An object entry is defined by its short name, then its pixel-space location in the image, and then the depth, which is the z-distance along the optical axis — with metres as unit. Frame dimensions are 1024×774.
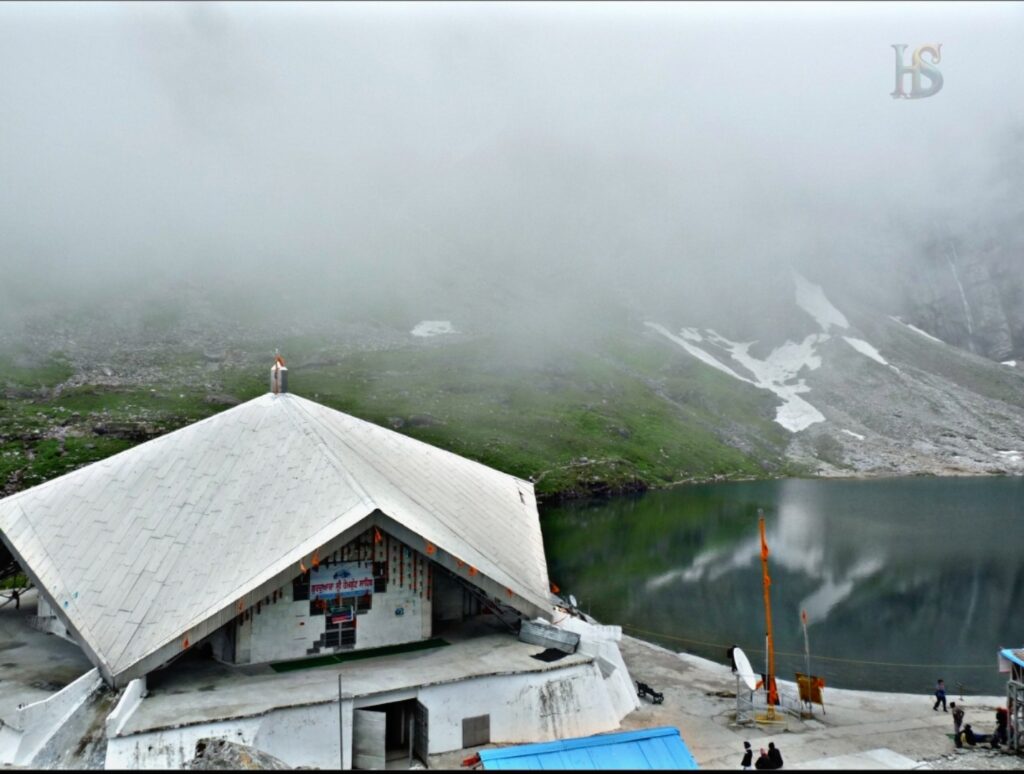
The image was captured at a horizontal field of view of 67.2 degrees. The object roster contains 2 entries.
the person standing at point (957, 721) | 25.02
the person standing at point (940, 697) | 29.23
